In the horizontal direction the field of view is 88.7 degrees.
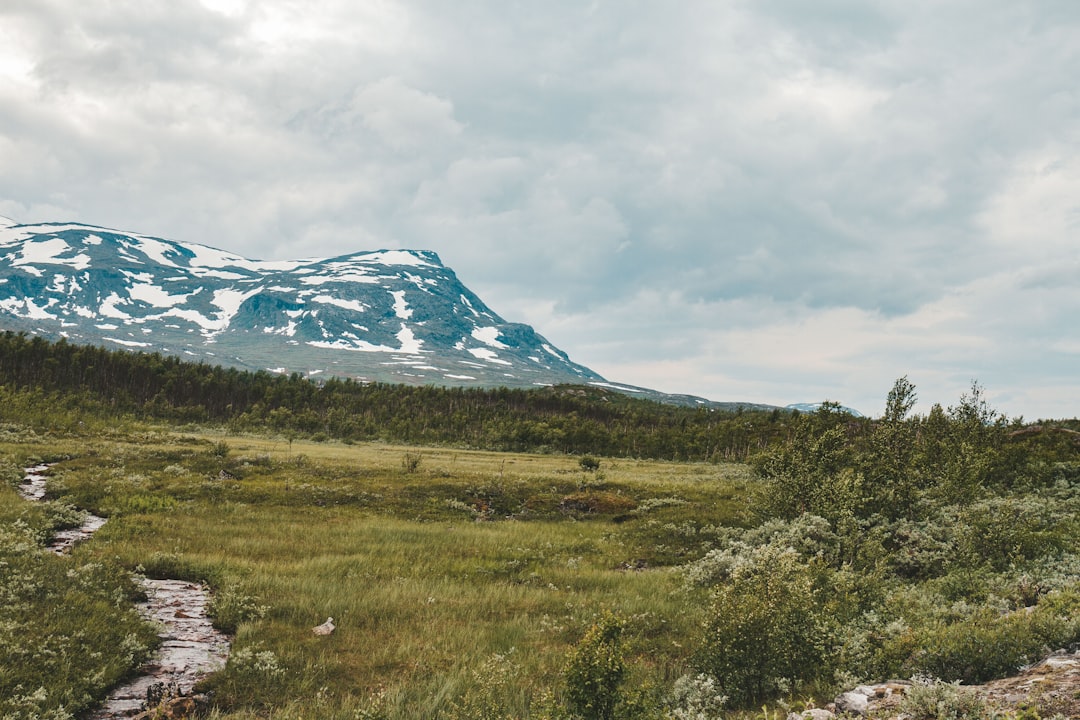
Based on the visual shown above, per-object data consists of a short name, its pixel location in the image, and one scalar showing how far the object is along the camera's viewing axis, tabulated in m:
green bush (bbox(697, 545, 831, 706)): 10.78
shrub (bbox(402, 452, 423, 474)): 52.06
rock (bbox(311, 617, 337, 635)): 14.09
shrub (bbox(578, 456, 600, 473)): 66.37
